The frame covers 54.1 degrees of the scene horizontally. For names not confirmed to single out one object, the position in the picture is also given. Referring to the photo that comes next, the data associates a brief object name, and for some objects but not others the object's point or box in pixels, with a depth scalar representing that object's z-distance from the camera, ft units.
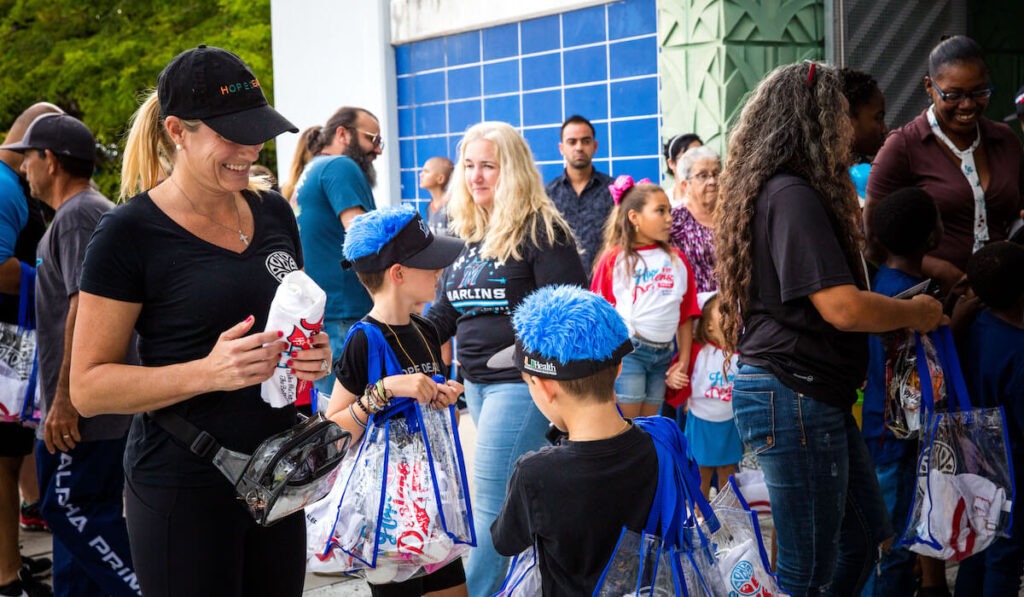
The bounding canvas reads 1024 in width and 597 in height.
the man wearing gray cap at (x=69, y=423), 13.69
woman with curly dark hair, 10.11
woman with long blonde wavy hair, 12.93
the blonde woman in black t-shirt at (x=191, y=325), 7.80
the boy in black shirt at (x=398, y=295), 11.48
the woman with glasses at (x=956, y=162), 14.32
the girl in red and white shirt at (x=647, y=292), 17.51
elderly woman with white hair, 19.45
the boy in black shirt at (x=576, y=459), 8.49
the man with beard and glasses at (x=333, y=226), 17.48
